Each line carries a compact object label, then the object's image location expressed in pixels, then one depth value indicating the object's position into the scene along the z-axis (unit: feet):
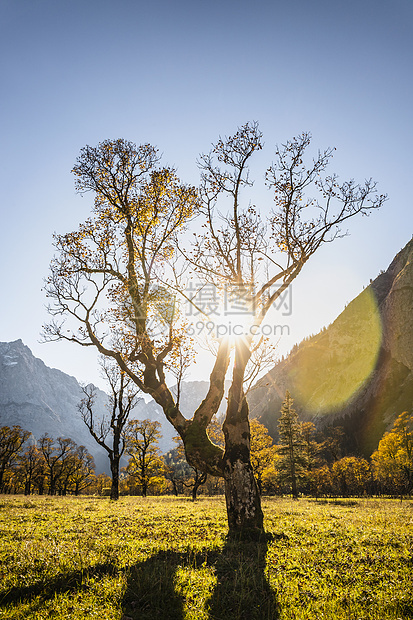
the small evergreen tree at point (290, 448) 140.26
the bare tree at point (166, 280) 34.32
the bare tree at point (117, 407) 83.51
